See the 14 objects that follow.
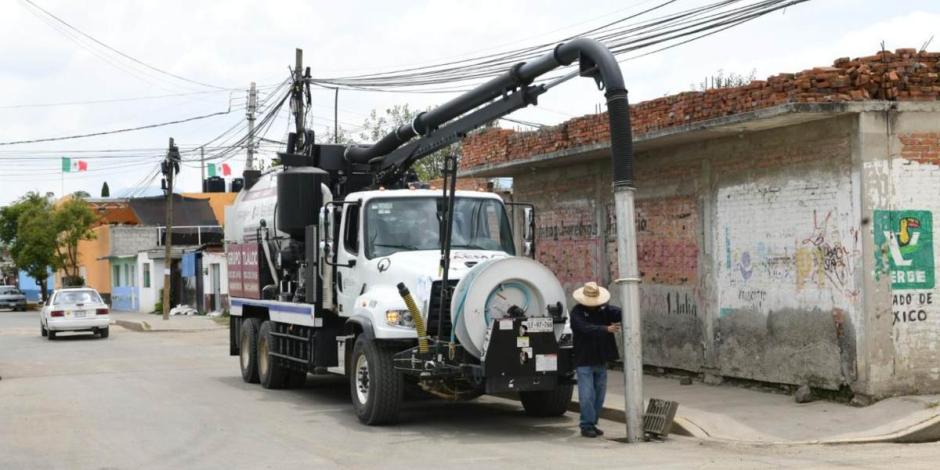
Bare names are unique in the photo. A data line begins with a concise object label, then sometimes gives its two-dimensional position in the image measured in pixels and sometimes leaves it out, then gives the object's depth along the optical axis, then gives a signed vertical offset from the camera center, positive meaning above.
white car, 32.94 -1.49
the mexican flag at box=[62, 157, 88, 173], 56.28 +4.90
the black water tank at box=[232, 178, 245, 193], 20.73 +1.39
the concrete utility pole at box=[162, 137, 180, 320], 42.41 +2.77
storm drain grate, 11.80 -1.79
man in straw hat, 11.98 -1.05
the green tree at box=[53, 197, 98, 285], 61.91 +2.09
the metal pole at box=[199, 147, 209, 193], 74.93 +5.63
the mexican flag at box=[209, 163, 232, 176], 63.44 +5.17
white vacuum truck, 12.22 -0.29
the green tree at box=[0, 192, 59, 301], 62.38 +1.65
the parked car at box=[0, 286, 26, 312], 65.19 -2.14
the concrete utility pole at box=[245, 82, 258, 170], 44.20 +6.16
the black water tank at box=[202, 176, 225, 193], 73.44 +4.94
